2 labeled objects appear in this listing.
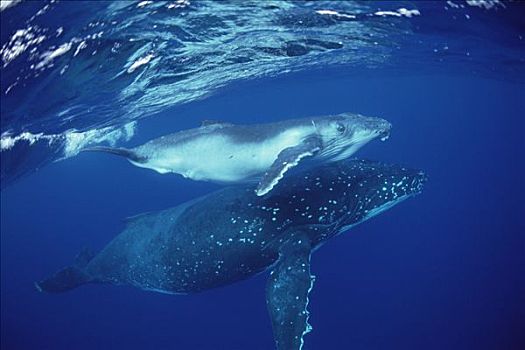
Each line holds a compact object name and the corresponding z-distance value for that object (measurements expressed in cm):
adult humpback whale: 925
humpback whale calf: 848
